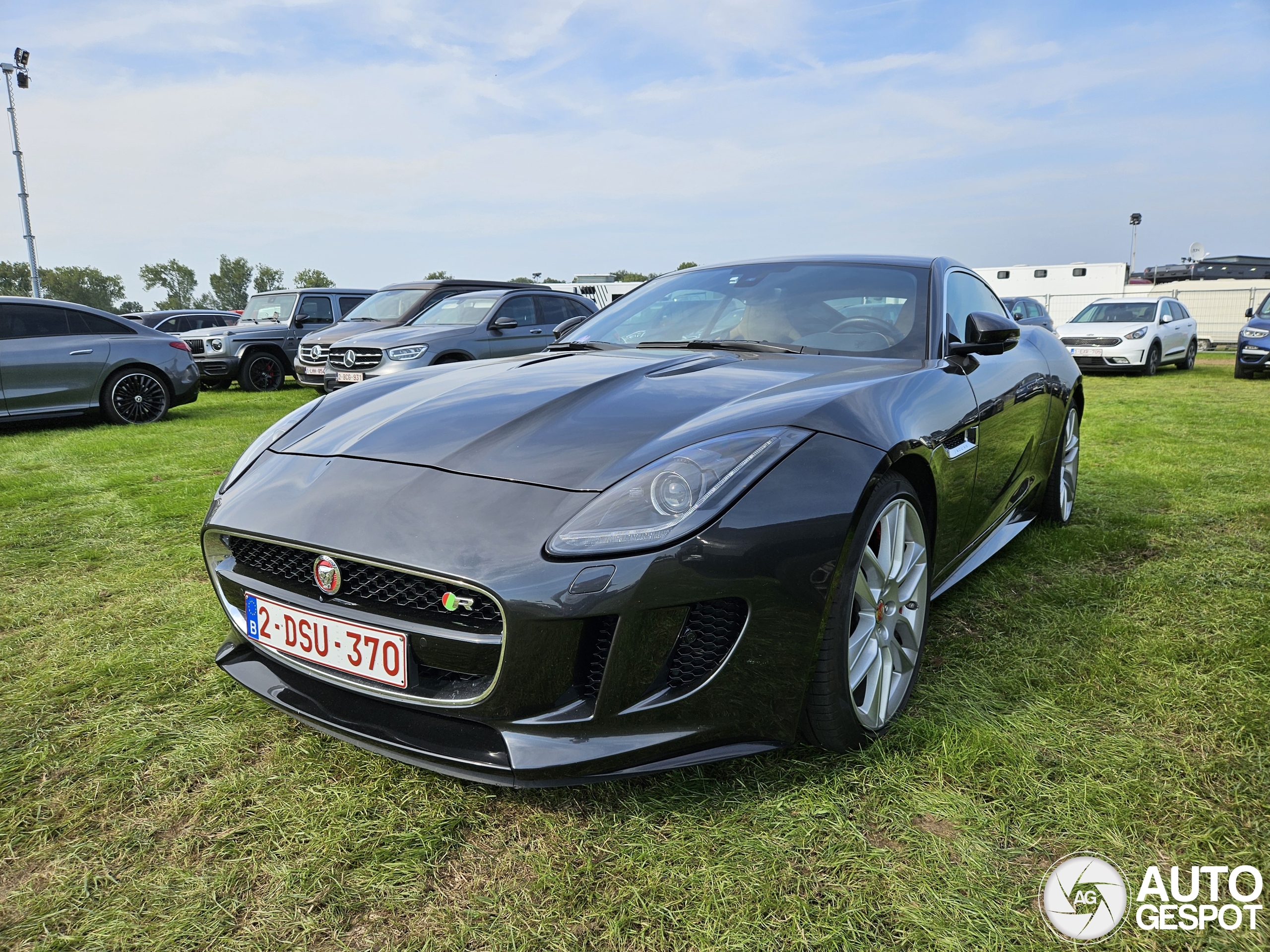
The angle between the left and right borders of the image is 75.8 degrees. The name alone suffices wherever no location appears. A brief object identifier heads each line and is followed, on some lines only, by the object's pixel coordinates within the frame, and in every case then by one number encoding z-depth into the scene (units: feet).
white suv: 47.19
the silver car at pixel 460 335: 29.09
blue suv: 42.27
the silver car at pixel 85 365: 25.91
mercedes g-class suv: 42.01
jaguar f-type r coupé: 5.27
